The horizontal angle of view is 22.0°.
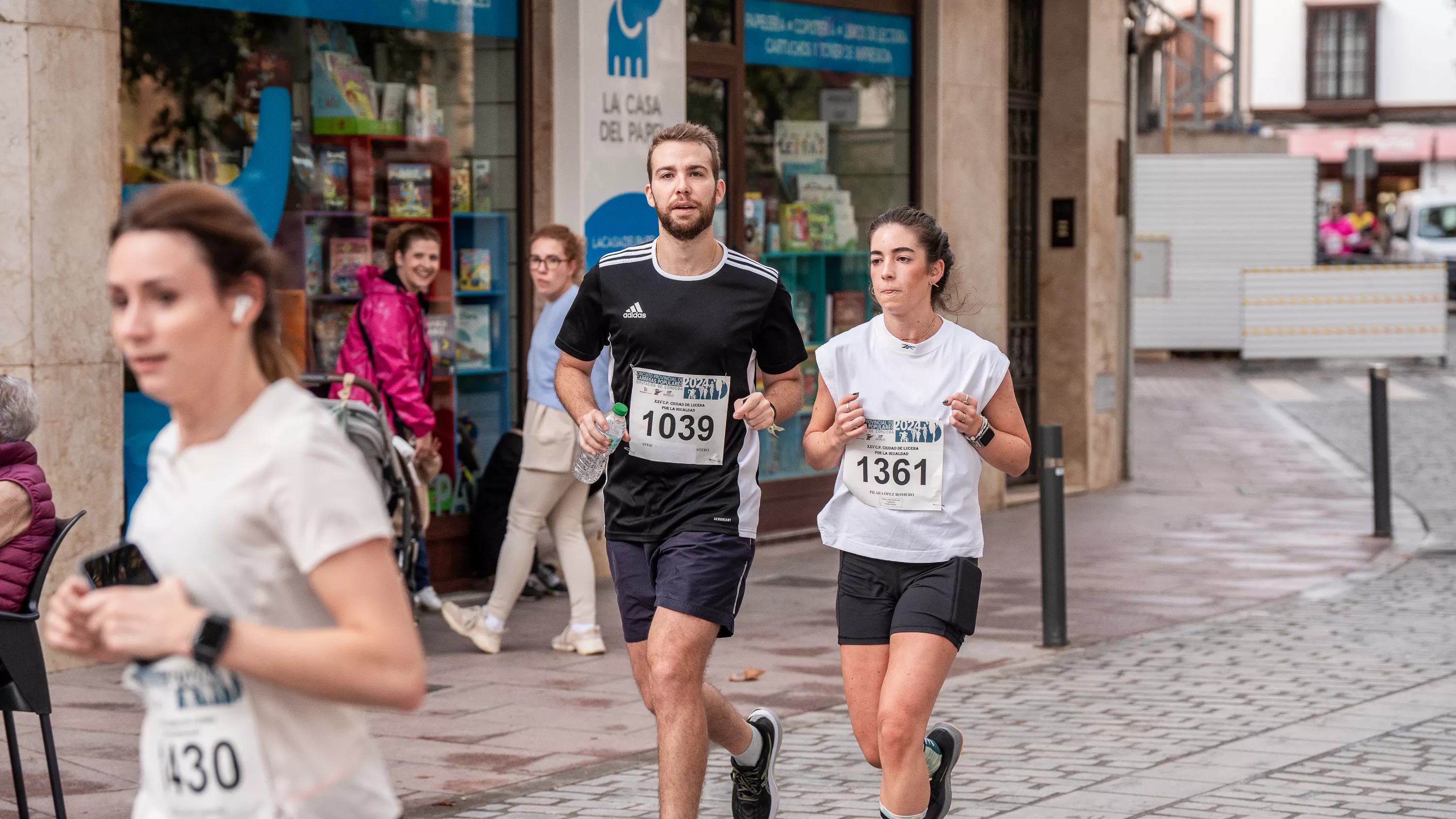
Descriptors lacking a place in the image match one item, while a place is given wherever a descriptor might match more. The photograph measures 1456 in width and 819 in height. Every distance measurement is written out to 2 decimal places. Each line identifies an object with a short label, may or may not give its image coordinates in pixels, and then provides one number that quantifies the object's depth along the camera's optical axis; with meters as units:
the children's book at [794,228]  24.05
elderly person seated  9.68
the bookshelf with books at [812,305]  24.12
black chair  9.35
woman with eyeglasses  16.34
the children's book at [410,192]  19.04
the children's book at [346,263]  18.36
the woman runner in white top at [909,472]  9.18
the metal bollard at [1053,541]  16.54
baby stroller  8.79
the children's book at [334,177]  18.33
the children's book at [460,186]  19.56
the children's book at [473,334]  19.74
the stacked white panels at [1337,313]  51.75
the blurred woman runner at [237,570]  4.30
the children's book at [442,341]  19.34
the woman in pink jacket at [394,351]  16.62
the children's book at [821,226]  24.49
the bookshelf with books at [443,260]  18.27
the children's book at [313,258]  18.12
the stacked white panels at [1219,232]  55.55
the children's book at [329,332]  18.21
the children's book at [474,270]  19.69
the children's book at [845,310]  24.88
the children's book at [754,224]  23.33
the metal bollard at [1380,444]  23.33
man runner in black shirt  9.90
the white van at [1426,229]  82.57
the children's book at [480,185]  19.74
